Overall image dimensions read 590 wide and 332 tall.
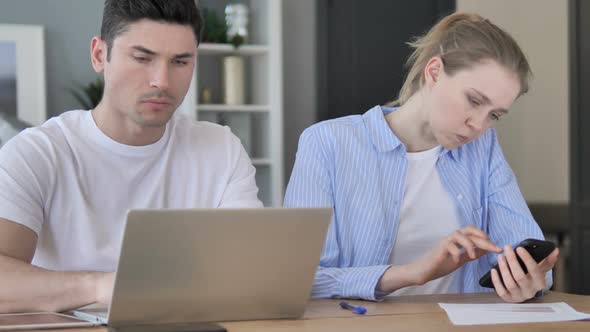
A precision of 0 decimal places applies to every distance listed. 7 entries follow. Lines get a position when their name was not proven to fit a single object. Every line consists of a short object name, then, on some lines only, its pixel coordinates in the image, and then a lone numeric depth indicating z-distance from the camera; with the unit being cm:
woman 274
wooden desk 224
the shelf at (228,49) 505
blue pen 239
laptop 213
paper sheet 234
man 254
